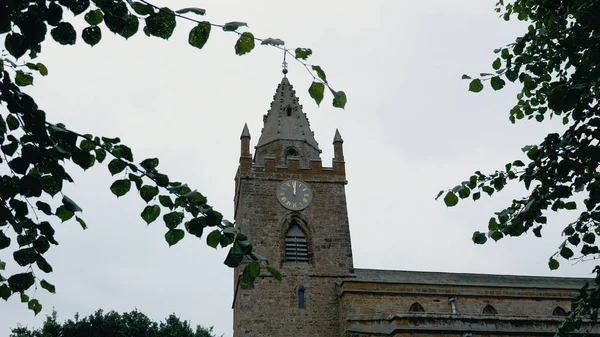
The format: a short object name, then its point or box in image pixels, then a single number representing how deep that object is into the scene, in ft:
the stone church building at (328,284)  74.69
